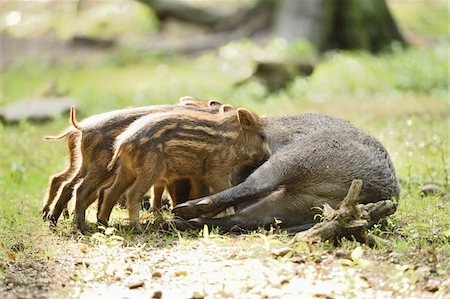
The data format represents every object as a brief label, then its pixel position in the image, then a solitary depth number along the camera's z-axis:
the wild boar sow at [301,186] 13.62
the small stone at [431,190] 16.00
